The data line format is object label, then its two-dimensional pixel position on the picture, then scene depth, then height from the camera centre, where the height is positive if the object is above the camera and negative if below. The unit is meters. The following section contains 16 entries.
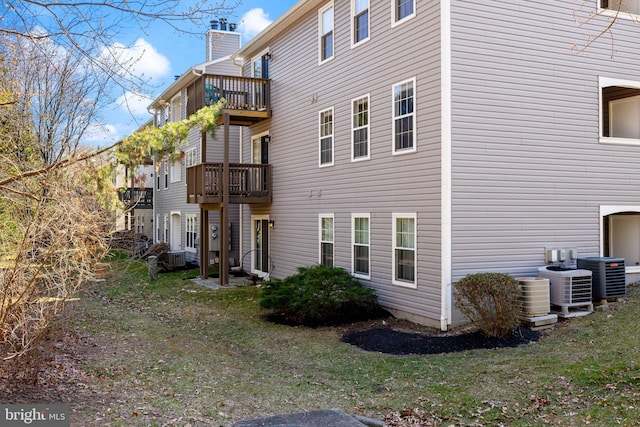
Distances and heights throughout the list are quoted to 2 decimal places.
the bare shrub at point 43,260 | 5.54 -0.40
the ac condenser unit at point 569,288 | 10.02 -1.29
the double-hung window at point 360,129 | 12.61 +2.23
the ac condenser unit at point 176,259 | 22.34 -1.51
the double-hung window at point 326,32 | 14.21 +5.13
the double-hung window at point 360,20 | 12.71 +4.91
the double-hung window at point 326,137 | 14.12 +2.27
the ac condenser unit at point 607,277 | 10.56 -1.14
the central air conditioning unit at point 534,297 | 9.75 -1.41
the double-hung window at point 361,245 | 12.59 -0.57
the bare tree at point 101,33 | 6.04 +2.25
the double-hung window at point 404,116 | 11.02 +2.22
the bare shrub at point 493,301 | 8.96 -1.36
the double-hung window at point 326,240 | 14.09 -0.48
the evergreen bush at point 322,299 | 11.03 -1.61
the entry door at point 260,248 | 18.22 -0.89
